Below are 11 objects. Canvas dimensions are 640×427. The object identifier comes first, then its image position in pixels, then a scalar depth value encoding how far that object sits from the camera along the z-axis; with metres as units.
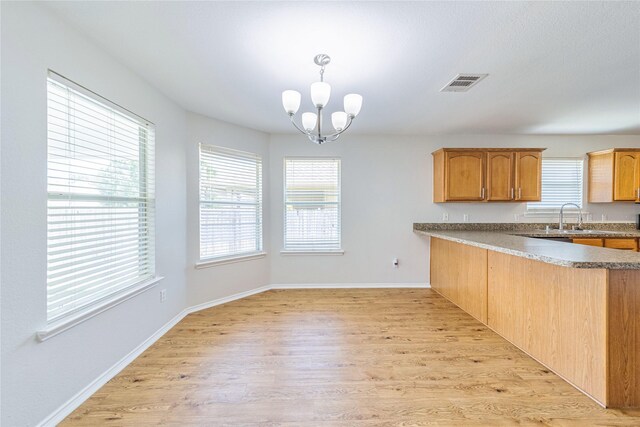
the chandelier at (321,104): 1.89
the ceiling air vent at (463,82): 2.34
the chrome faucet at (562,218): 4.06
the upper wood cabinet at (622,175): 3.94
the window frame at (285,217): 4.25
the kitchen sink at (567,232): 3.62
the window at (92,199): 1.68
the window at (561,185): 4.32
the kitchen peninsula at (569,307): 1.69
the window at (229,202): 3.50
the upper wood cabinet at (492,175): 3.98
